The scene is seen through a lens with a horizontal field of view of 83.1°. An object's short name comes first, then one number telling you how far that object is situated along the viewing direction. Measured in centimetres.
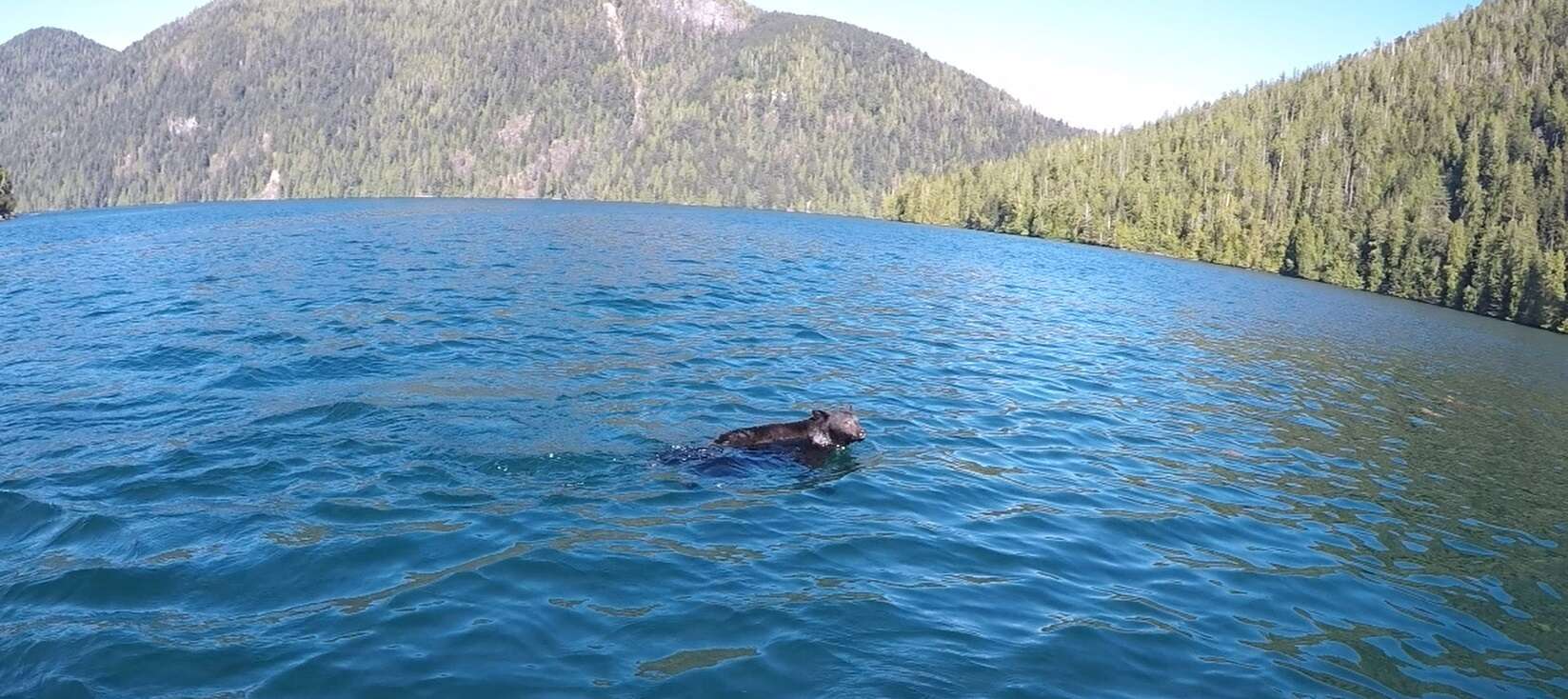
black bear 1599
